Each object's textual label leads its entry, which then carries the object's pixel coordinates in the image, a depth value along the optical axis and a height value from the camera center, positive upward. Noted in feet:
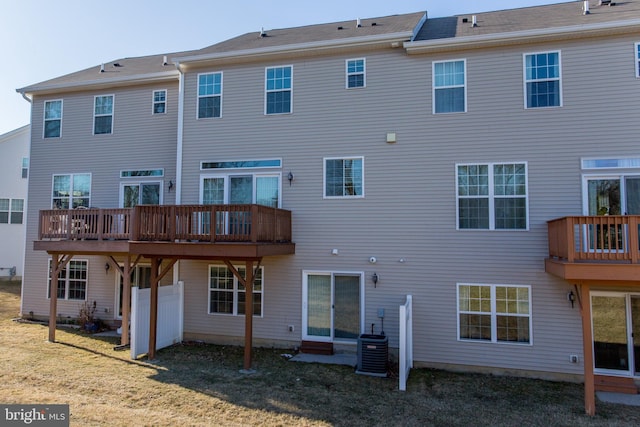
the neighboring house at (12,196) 70.38 +8.23
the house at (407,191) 28.35 +4.35
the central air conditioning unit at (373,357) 28.50 -8.11
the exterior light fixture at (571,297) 28.09 -3.72
